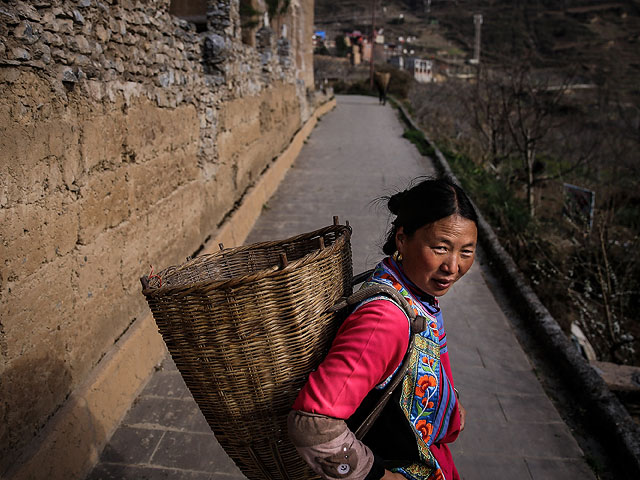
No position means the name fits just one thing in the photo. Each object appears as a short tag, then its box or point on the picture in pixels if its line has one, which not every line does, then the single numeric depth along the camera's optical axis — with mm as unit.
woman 1206
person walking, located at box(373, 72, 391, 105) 26906
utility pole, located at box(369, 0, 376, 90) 36441
